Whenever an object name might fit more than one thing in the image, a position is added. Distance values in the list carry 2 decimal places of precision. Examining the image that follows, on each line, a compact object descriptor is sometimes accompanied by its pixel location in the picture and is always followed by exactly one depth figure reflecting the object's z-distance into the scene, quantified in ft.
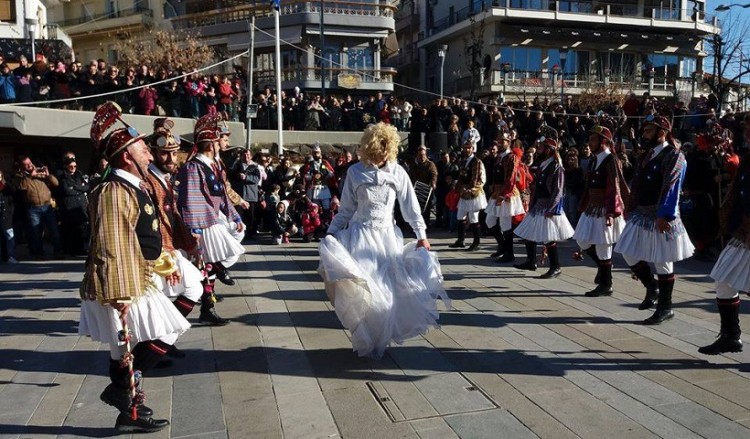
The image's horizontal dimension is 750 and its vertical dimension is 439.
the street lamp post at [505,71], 121.81
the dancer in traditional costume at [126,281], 12.42
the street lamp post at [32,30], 67.15
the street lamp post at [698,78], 124.67
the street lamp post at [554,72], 126.31
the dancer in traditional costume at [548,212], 27.81
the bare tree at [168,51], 116.47
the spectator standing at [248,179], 45.75
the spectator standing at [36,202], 38.58
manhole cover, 13.89
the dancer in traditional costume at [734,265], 15.60
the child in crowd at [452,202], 44.54
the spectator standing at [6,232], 37.52
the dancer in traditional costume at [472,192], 37.99
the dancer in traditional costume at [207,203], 21.14
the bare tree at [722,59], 96.17
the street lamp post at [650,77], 131.32
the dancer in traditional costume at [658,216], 19.84
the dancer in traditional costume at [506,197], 33.12
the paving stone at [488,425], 12.67
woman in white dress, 16.48
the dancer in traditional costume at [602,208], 23.88
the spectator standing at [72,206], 39.52
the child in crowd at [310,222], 44.83
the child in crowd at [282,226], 44.24
